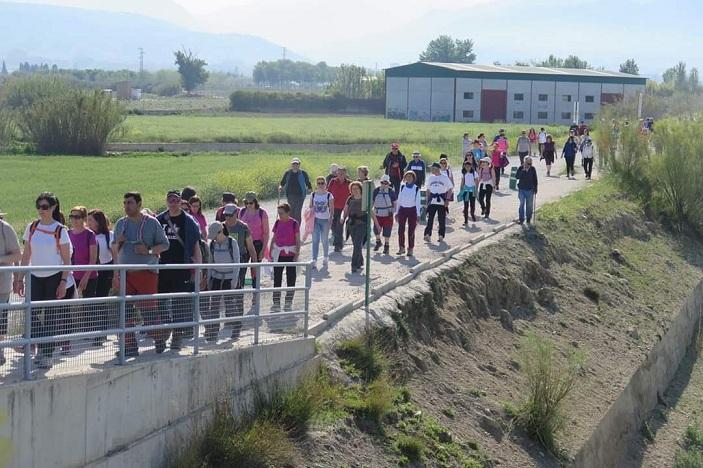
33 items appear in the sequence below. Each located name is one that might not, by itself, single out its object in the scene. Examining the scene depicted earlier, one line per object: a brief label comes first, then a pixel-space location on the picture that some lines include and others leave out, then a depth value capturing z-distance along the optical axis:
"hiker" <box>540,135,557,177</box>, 41.52
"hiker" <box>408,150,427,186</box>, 25.64
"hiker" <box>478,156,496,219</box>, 27.03
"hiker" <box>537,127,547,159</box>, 43.51
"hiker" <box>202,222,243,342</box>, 12.04
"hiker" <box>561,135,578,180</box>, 38.91
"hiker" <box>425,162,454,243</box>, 22.39
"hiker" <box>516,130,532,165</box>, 36.69
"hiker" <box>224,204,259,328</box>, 13.93
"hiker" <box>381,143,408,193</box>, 25.98
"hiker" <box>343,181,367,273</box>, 18.97
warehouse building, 105.69
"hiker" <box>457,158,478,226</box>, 25.89
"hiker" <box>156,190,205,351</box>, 11.65
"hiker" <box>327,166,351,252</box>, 20.92
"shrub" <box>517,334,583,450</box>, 16.25
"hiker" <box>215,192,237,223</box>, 15.25
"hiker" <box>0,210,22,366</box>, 10.24
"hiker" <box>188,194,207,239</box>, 14.55
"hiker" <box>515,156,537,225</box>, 25.89
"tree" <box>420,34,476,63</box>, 195.50
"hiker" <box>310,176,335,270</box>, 19.03
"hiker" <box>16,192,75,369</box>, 9.58
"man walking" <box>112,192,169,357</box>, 11.03
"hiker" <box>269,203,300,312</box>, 15.78
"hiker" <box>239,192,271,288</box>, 15.70
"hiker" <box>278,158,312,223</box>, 20.70
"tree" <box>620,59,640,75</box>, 164.07
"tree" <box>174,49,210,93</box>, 186.00
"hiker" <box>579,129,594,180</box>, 40.25
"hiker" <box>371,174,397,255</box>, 20.11
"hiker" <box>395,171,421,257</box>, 20.80
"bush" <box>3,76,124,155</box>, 58.75
